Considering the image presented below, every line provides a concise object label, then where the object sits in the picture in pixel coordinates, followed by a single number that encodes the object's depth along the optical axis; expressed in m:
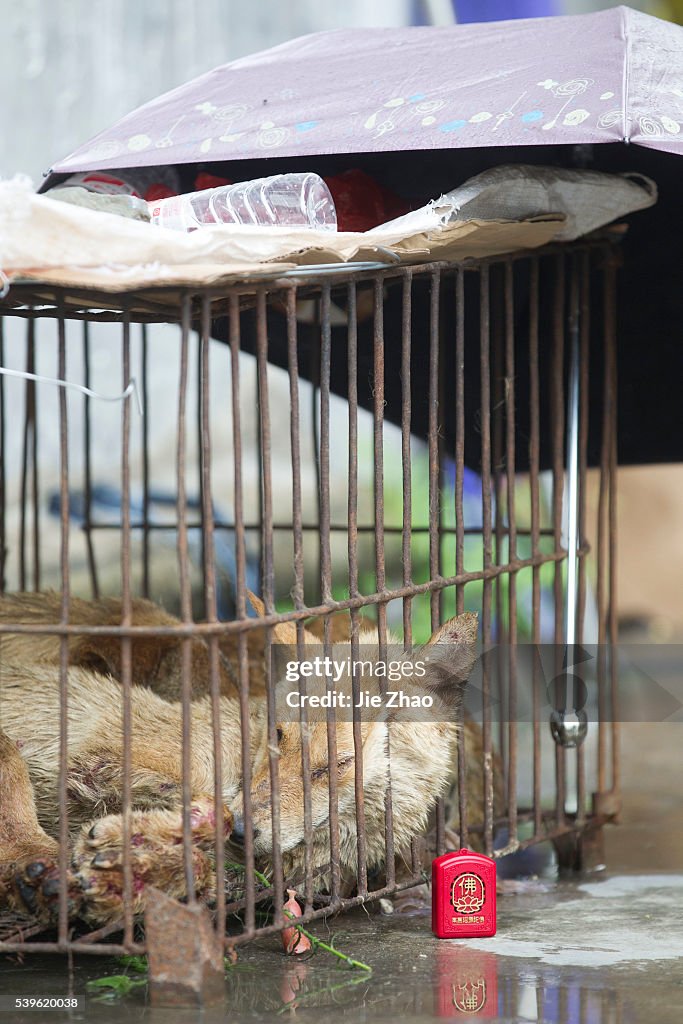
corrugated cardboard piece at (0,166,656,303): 2.81
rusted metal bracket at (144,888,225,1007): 2.90
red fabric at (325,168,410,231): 4.05
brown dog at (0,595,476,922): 3.40
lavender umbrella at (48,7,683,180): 3.43
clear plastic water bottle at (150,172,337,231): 3.47
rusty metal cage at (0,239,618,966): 3.03
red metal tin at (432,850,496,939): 3.59
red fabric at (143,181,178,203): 4.23
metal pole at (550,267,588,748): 4.19
